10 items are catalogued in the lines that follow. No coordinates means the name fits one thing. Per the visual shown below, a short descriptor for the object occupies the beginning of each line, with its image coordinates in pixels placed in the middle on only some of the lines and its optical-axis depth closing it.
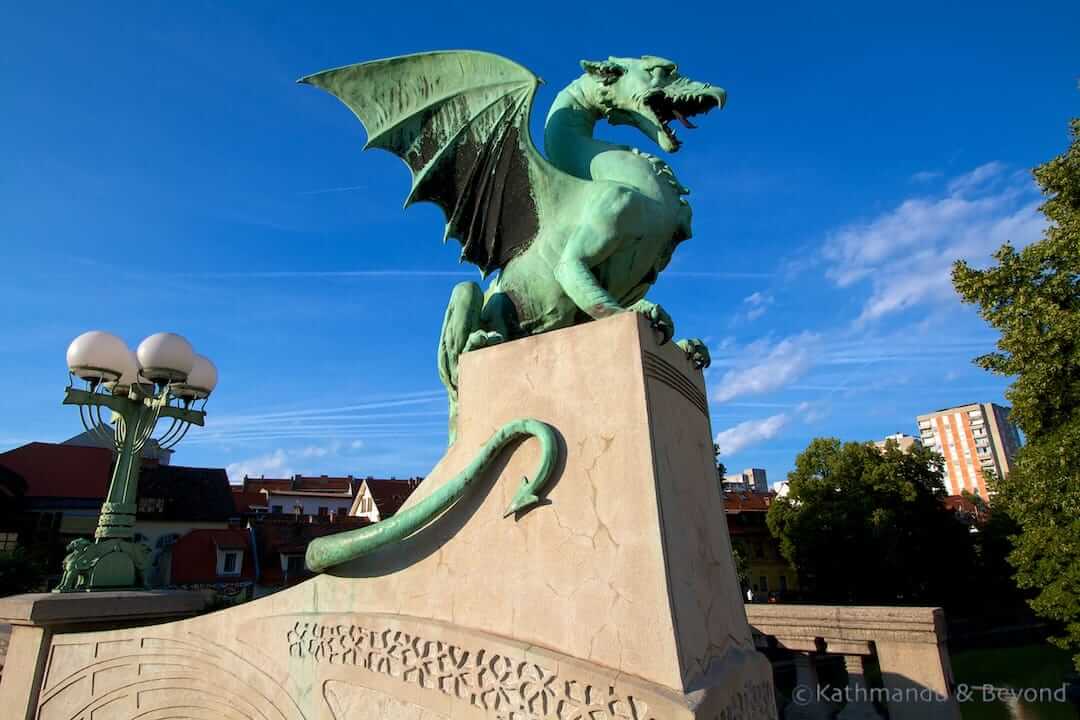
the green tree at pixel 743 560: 28.62
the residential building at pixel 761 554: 31.48
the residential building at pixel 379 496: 36.53
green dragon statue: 3.45
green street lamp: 4.90
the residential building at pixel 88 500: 24.02
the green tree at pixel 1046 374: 9.13
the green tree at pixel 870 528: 22.61
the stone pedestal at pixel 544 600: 2.20
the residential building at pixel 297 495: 39.34
